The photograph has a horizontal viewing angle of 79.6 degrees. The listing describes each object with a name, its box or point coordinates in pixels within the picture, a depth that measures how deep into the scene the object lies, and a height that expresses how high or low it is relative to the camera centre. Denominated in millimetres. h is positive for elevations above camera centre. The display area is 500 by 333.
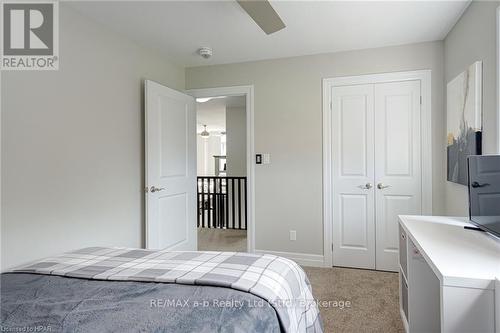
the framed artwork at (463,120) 2090 +349
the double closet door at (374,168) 3098 -36
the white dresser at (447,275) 1061 -446
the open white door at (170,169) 2996 -39
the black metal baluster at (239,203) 5327 -686
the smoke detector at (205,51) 3156 +1209
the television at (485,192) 1512 -149
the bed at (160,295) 1010 -514
